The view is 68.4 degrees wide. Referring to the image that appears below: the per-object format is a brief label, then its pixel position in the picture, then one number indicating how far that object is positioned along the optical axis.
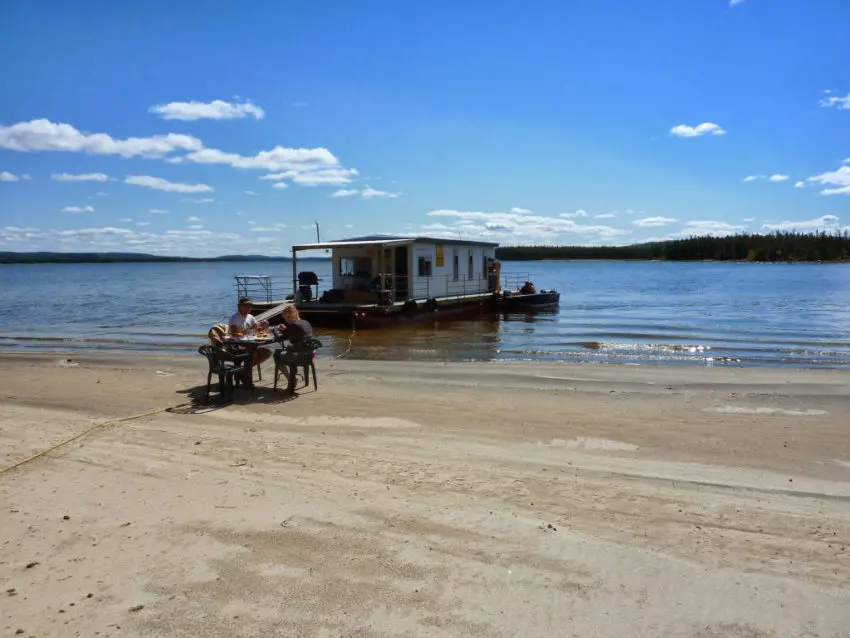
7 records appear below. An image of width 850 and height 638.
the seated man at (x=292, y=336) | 9.32
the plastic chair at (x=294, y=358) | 9.30
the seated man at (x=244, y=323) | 9.70
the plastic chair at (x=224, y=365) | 8.80
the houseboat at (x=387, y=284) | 22.28
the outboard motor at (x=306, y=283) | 24.52
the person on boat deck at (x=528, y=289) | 32.03
